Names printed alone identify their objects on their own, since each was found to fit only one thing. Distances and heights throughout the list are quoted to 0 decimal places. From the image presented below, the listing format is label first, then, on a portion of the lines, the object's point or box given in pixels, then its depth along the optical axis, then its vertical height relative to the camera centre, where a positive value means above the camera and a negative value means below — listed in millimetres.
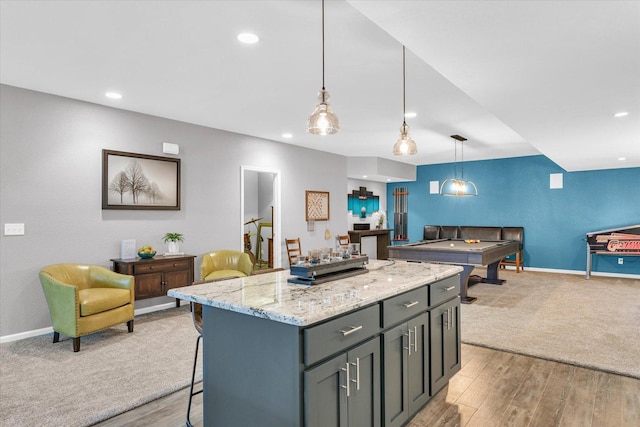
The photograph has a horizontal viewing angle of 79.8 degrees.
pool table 5461 -615
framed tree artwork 4660 +419
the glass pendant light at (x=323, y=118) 2344 +591
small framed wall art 7465 +170
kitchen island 1638 -670
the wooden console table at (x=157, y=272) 4508 -717
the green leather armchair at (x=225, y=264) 5230 -719
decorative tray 2273 -362
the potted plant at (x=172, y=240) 5078 -356
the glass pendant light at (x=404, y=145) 3143 +563
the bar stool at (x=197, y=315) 2484 -680
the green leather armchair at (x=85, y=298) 3641 -842
